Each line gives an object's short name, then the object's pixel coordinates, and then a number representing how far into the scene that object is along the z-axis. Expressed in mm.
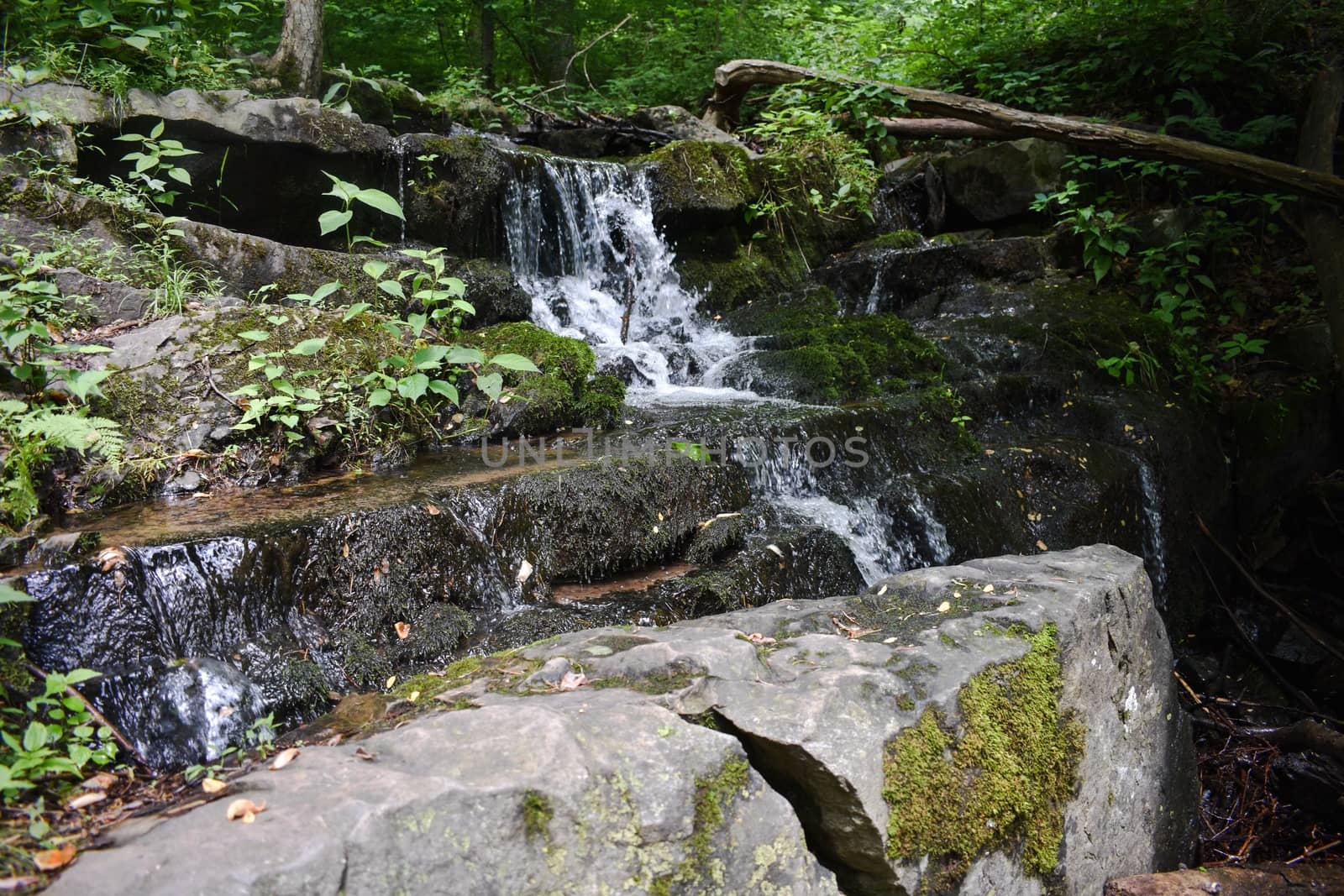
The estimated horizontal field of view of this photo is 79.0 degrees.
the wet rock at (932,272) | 8328
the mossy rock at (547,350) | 5508
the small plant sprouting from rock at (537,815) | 1594
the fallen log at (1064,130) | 6480
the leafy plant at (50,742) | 1743
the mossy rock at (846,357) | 6203
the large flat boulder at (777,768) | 1490
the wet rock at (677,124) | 10227
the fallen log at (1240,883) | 2646
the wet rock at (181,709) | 2680
